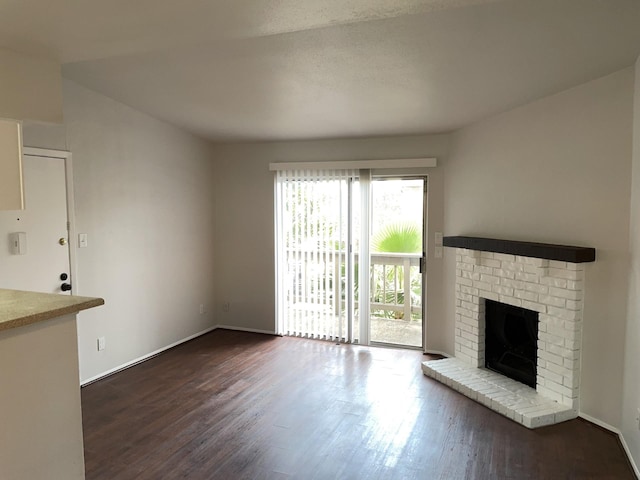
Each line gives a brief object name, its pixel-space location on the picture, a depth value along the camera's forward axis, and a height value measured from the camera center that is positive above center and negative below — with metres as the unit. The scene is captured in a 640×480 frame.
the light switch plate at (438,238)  4.60 -0.20
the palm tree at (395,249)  5.11 -0.36
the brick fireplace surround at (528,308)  3.15 -0.80
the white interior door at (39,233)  3.22 -0.10
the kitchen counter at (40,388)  1.71 -0.69
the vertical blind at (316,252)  4.96 -0.38
